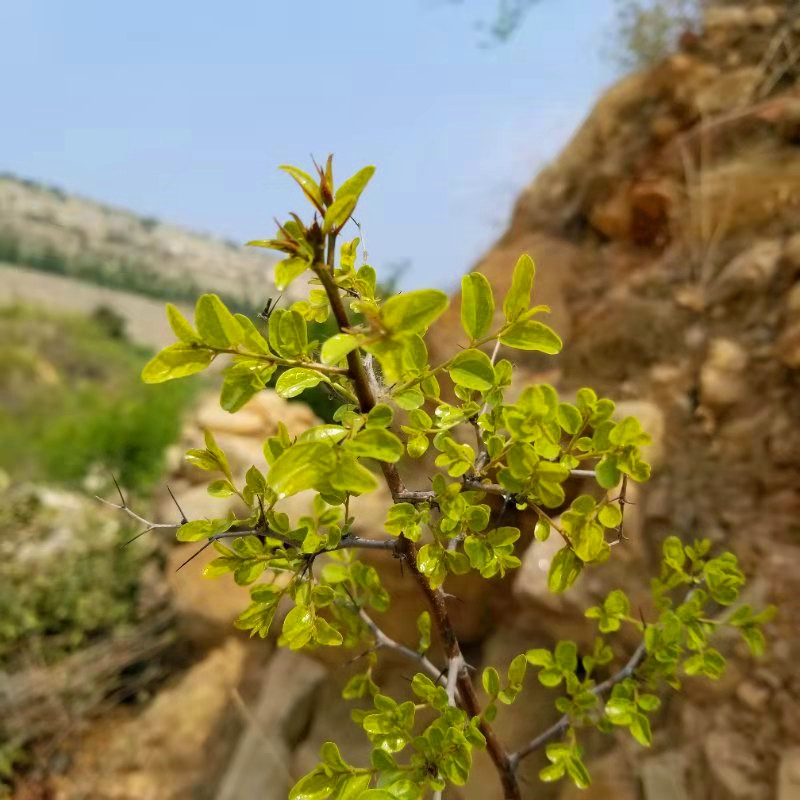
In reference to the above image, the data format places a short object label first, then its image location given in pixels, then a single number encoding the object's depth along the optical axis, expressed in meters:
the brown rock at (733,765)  0.86
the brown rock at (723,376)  1.19
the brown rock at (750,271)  1.27
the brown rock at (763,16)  1.79
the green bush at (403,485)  0.33
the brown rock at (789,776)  0.81
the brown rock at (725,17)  1.88
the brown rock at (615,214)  1.66
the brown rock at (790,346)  1.09
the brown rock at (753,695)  0.90
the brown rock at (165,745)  1.72
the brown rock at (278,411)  2.60
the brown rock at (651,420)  1.16
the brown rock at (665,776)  0.93
